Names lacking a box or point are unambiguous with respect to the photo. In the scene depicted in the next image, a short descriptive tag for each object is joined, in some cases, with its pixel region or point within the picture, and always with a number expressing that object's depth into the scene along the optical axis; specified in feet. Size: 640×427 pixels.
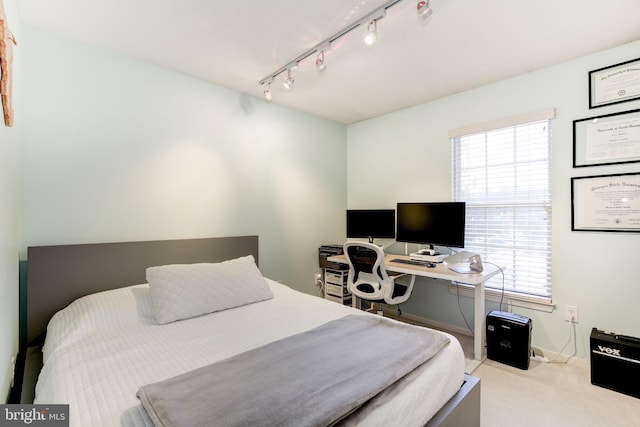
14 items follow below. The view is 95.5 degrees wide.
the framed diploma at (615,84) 6.87
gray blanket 2.93
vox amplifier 6.28
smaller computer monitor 11.15
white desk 7.58
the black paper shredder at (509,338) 7.46
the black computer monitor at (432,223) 9.09
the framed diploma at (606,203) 6.91
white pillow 5.90
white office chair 8.88
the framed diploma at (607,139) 6.91
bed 3.39
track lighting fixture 5.16
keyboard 8.79
